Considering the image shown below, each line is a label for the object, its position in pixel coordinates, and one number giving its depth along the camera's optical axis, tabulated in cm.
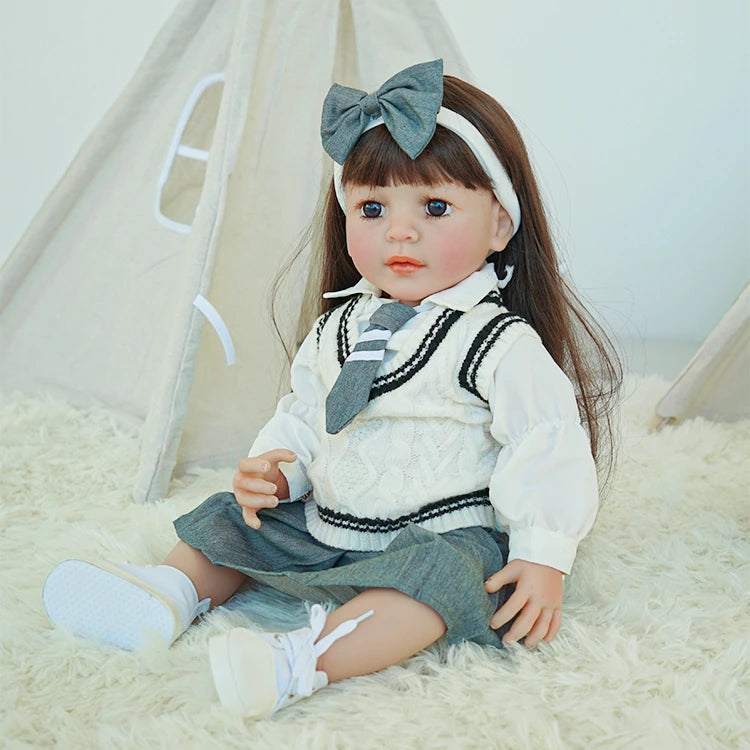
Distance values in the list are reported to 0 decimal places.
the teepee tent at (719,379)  186
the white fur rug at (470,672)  87
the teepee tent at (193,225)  155
